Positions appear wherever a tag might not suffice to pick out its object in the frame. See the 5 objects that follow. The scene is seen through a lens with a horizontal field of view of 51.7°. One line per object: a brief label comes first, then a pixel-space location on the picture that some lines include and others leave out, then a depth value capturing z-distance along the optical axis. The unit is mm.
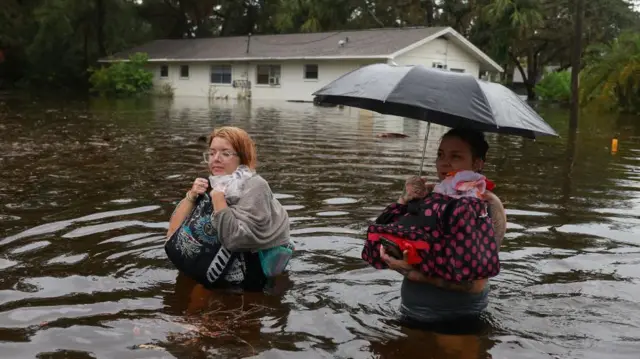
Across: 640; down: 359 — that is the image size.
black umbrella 3740
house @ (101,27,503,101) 36250
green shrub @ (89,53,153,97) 42500
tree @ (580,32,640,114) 27359
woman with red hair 4352
